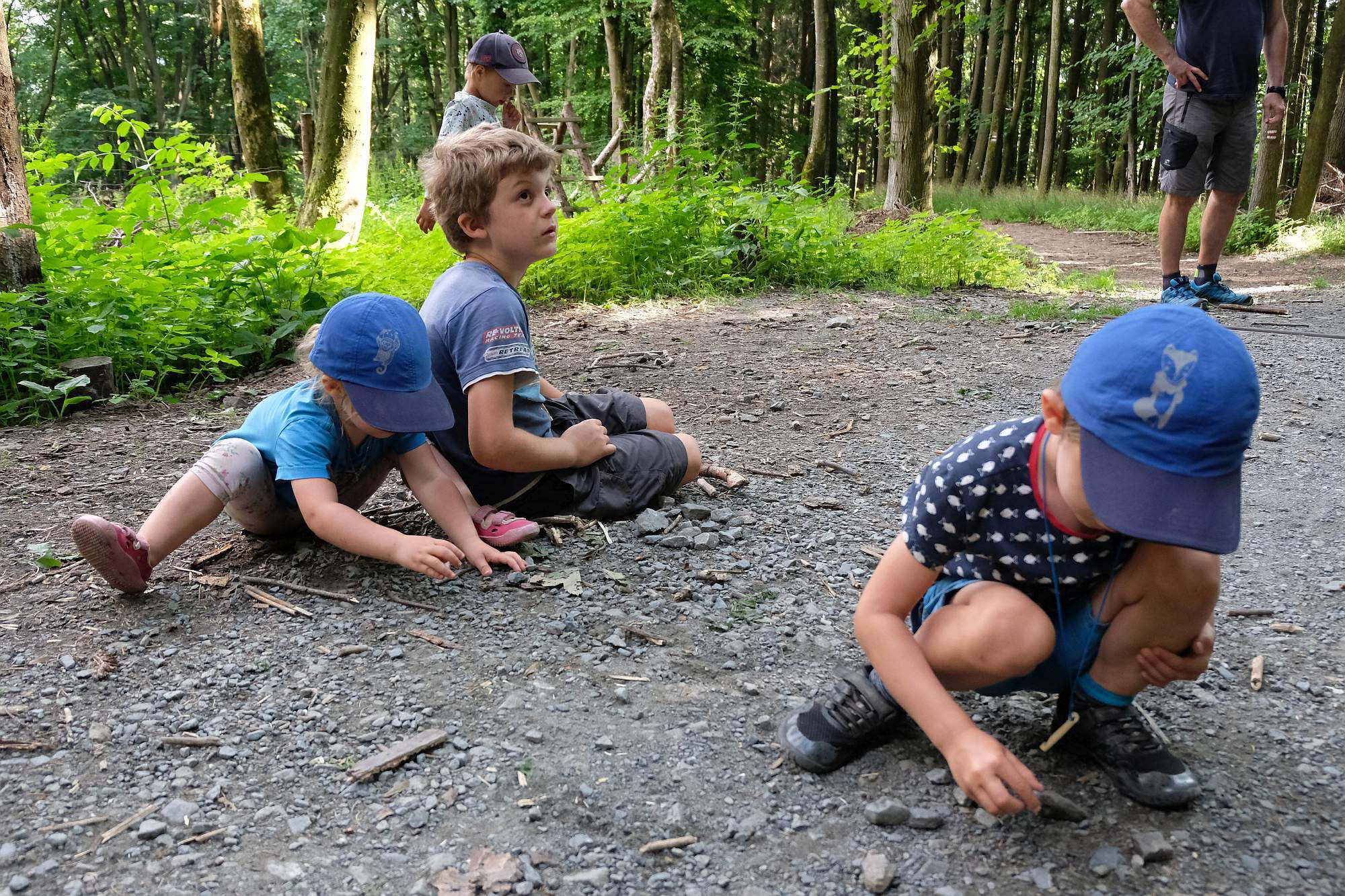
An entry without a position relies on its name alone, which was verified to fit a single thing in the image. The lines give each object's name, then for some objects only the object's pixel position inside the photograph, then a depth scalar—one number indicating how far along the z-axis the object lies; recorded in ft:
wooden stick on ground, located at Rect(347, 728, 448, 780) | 6.24
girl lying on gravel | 8.25
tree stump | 14.92
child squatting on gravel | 4.38
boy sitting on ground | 9.00
